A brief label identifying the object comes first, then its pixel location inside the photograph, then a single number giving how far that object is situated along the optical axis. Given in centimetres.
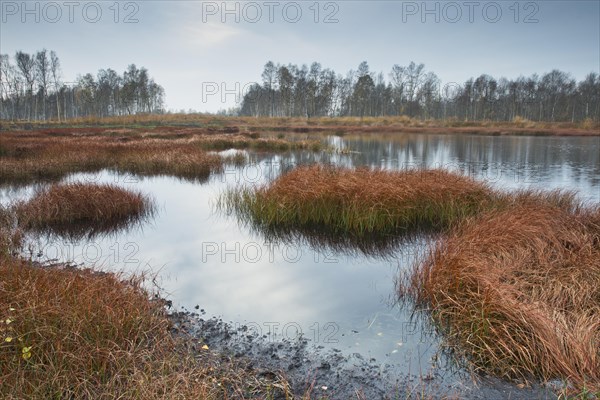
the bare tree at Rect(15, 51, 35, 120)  6519
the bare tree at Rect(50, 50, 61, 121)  7094
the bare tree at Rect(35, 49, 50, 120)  6850
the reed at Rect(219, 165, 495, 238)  986
